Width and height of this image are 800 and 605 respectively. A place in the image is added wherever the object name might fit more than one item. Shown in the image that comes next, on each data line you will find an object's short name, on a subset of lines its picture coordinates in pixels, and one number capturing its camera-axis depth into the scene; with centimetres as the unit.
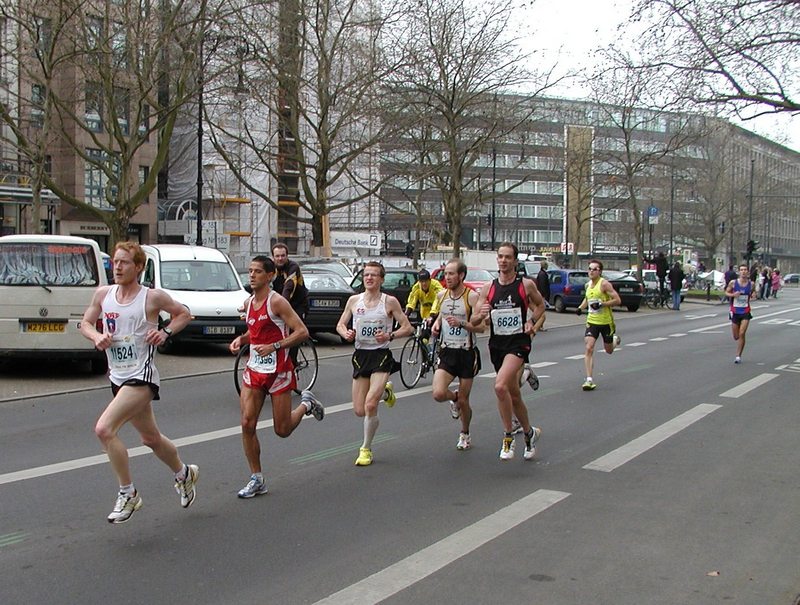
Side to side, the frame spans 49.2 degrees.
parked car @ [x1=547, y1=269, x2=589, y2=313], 3170
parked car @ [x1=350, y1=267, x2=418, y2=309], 2152
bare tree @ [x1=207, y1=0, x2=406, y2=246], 2812
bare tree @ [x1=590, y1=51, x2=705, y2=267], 2161
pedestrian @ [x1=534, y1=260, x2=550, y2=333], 2541
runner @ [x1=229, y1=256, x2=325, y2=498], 623
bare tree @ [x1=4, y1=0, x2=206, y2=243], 2158
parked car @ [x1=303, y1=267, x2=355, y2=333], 1711
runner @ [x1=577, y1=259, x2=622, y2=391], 1258
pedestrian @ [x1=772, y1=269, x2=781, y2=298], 5662
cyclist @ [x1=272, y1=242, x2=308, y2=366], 1100
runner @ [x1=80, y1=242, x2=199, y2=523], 546
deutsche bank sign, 5569
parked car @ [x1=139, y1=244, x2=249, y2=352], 1521
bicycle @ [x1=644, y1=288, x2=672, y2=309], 3747
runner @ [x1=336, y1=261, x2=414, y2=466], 746
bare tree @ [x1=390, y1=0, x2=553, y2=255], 2697
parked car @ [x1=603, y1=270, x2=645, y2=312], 3272
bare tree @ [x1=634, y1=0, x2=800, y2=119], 1888
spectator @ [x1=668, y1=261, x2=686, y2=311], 3616
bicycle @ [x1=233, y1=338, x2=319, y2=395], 1146
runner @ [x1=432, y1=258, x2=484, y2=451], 782
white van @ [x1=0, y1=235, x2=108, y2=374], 1150
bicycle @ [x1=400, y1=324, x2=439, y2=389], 1239
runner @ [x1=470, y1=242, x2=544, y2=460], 755
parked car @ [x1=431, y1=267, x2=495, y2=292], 2694
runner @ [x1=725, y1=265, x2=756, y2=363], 1566
